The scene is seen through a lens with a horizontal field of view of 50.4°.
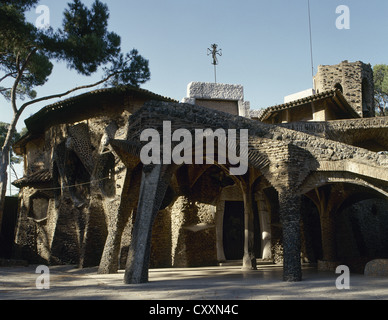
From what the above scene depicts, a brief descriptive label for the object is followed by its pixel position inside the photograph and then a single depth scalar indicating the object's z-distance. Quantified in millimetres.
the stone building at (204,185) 9953
